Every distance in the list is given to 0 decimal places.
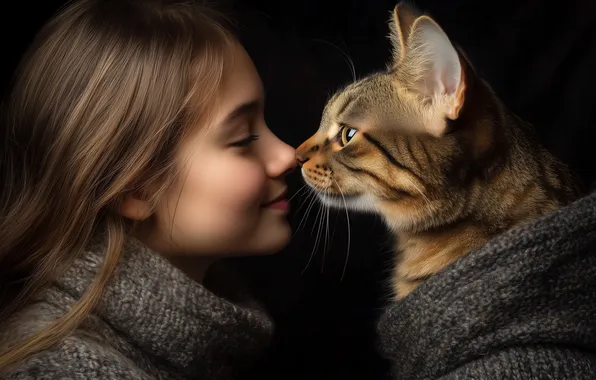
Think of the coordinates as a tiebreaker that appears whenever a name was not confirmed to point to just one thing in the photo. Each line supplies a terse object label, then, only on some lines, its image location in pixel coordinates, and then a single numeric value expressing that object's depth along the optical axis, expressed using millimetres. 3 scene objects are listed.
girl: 929
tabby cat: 890
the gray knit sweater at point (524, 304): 783
